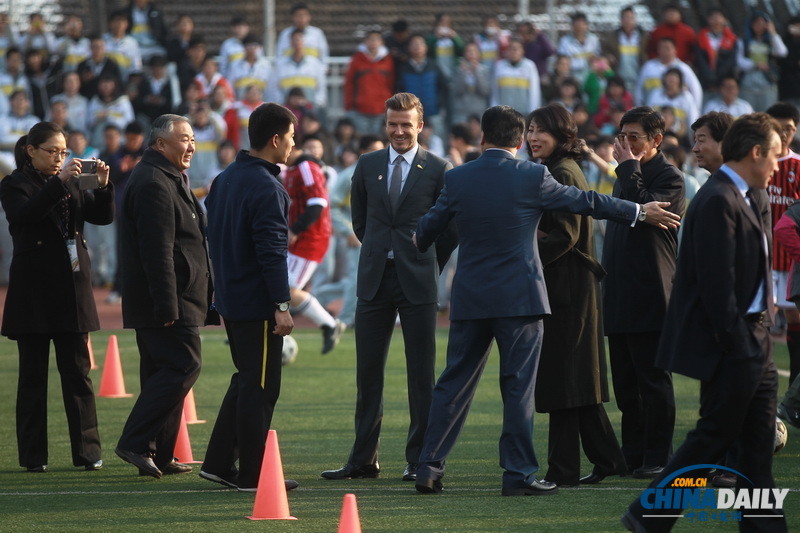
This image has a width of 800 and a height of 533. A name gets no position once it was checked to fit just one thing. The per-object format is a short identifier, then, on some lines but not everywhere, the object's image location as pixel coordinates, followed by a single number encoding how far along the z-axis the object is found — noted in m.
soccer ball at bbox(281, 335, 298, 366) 25.19
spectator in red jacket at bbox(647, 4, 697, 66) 40.94
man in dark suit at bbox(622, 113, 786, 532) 11.38
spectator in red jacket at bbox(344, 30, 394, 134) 39.66
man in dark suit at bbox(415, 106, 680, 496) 13.97
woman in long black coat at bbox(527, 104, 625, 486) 14.66
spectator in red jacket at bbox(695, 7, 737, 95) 40.09
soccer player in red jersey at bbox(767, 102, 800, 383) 18.08
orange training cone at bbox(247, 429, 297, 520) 13.12
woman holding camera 16.19
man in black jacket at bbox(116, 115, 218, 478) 15.17
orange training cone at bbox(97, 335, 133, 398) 22.41
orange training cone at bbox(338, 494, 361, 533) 11.24
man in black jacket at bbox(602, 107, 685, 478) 15.00
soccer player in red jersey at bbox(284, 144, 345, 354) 24.56
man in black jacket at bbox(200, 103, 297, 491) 14.40
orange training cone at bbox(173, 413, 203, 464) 16.84
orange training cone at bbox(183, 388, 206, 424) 19.75
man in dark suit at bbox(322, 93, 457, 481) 15.54
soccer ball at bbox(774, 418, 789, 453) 16.00
